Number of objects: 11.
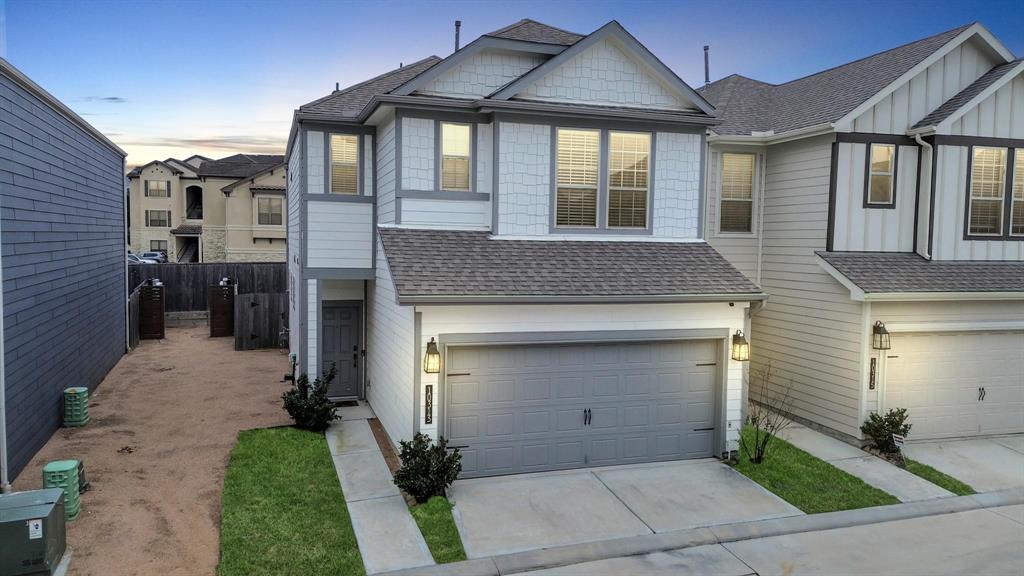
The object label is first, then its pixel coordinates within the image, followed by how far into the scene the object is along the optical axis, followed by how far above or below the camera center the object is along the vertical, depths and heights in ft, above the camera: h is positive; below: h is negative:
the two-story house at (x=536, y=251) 34.65 -0.13
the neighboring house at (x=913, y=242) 41.81 +0.90
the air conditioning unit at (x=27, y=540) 22.72 -9.93
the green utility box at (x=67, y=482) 28.12 -9.94
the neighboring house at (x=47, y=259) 33.01 -1.09
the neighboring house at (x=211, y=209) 134.00 +7.34
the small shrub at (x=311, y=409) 41.39 -9.82
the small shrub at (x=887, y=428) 39.11 -9.84
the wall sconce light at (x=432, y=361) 32.50 -5.34
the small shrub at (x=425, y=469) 30.86 -10.05
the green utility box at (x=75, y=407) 41.39 -9.98
